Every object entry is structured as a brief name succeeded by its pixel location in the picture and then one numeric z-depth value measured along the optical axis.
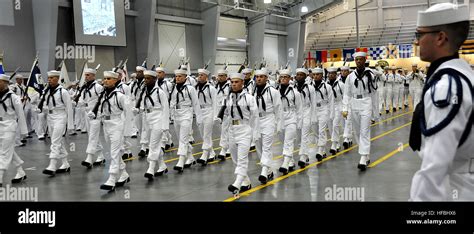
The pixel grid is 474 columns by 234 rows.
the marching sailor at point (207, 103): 13.20
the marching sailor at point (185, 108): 11.99
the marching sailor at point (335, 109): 13.88
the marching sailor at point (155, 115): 10.80
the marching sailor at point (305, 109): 11.91
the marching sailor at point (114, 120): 9.80
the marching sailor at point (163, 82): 13.82
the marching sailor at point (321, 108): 12.96
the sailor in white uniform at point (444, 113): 2.73
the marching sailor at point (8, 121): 10.21
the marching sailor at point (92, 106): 11.79
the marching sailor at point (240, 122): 9.00
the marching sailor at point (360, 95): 11.38
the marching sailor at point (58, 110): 11.68
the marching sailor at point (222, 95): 13.41
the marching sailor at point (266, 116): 9.91
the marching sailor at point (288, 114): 10.93
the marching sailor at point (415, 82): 25.71
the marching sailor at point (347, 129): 14.64
